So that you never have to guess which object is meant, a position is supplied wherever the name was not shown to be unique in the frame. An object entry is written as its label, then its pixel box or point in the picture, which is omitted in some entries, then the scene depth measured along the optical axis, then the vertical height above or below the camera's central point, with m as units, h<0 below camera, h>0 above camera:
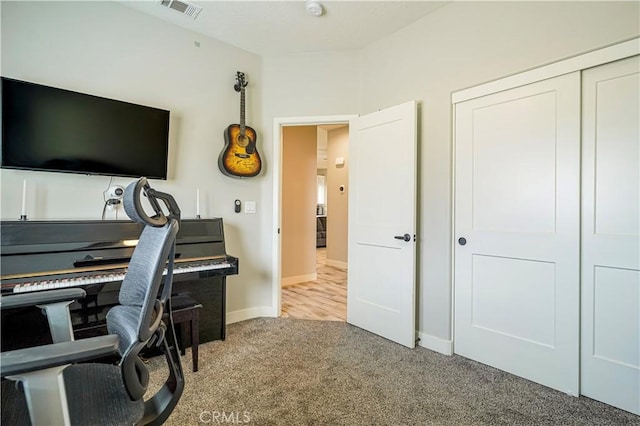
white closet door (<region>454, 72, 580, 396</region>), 1.96 -0.14
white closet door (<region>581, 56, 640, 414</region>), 1.75 -0.14
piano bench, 2.16 -0.72
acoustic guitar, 3.01 +0.57
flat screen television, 1.98 +0.53
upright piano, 1.82 -0.36
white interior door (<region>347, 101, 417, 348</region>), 2.61 -0.11
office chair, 0.75 -0.40
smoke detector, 2.42 +1.57
